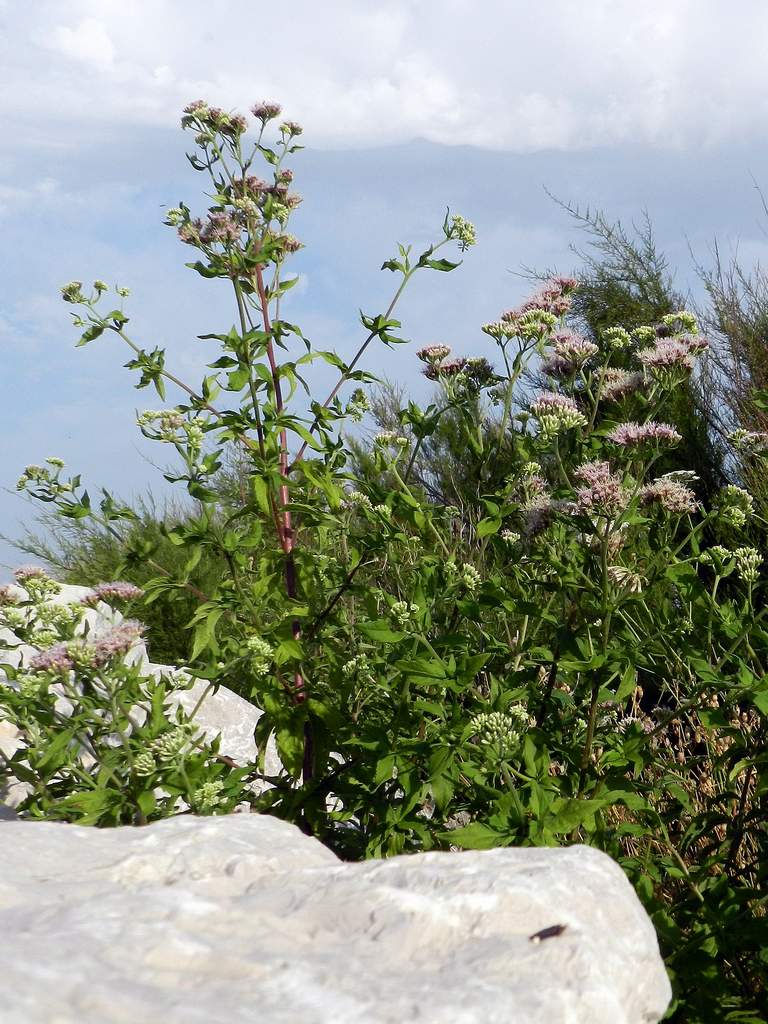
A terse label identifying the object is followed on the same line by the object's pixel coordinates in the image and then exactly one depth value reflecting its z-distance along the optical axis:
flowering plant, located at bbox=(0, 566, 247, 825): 3.05
